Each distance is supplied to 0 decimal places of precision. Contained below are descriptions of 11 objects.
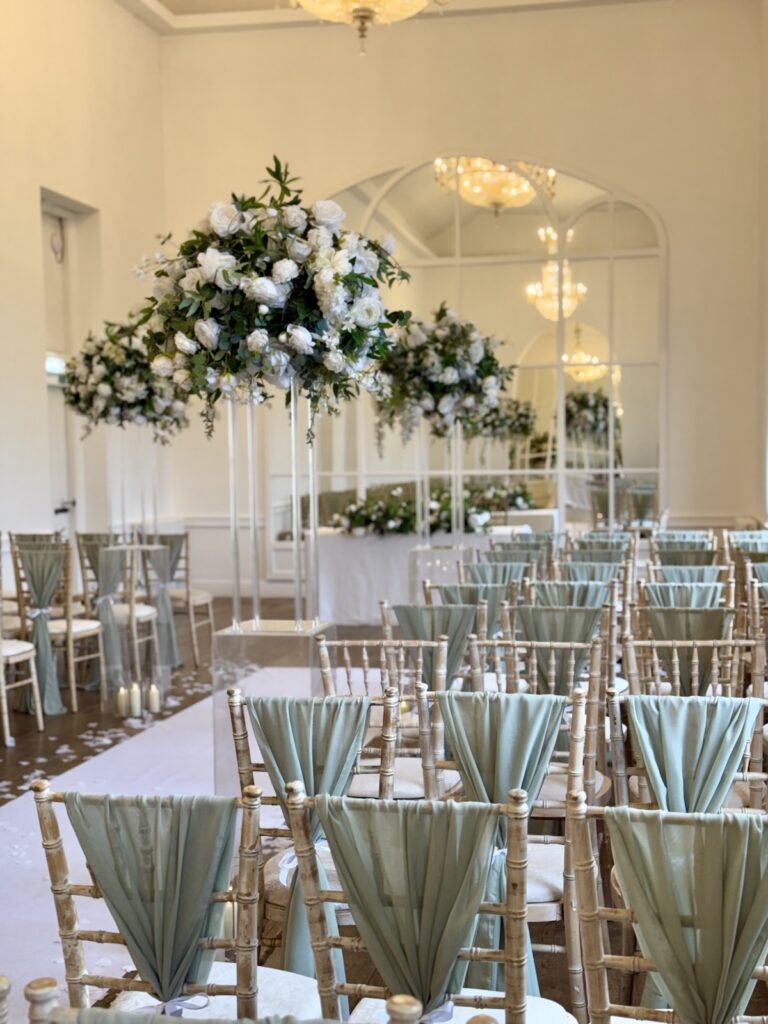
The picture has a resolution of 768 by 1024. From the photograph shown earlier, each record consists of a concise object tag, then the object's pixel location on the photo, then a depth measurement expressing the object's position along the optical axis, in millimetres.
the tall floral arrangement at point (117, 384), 8297
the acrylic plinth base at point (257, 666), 4547
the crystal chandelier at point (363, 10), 9148
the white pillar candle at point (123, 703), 7285
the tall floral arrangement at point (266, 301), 4289
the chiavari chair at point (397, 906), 1944
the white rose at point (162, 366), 4469
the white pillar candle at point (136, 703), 7270
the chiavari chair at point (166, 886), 2086
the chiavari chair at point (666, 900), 1880
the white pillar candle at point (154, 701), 7387
